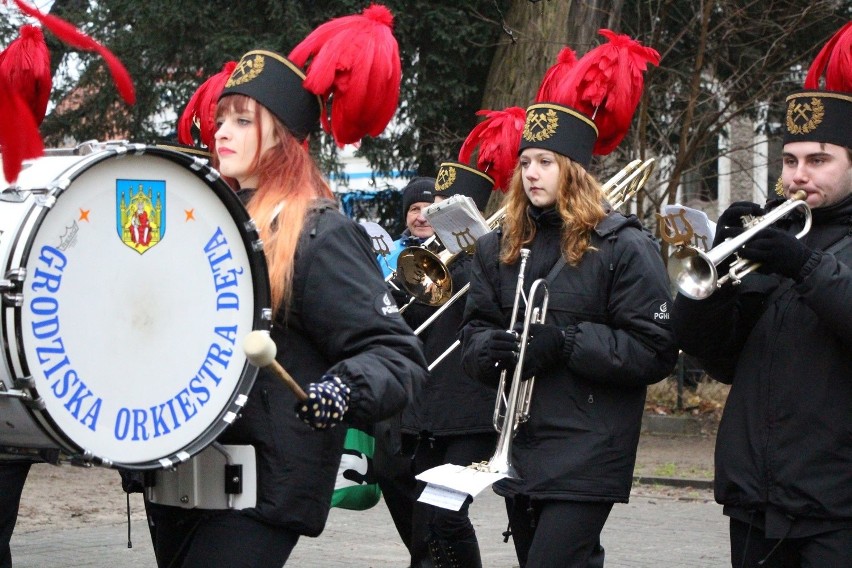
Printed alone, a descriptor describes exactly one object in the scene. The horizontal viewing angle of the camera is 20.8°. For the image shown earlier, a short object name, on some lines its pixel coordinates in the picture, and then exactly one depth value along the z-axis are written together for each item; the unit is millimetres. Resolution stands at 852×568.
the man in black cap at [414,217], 11926
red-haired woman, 4987
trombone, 9961
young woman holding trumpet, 7341
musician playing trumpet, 5973
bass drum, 4467
